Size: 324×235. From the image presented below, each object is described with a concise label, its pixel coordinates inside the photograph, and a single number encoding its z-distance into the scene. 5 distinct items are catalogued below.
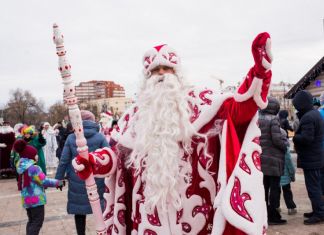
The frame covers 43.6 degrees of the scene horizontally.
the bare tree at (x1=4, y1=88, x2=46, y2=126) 61.25
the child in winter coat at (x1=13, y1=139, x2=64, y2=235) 4.65
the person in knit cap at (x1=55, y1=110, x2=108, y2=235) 4.68
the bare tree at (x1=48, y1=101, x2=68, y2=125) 64.19
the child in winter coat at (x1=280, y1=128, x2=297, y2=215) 5.80
